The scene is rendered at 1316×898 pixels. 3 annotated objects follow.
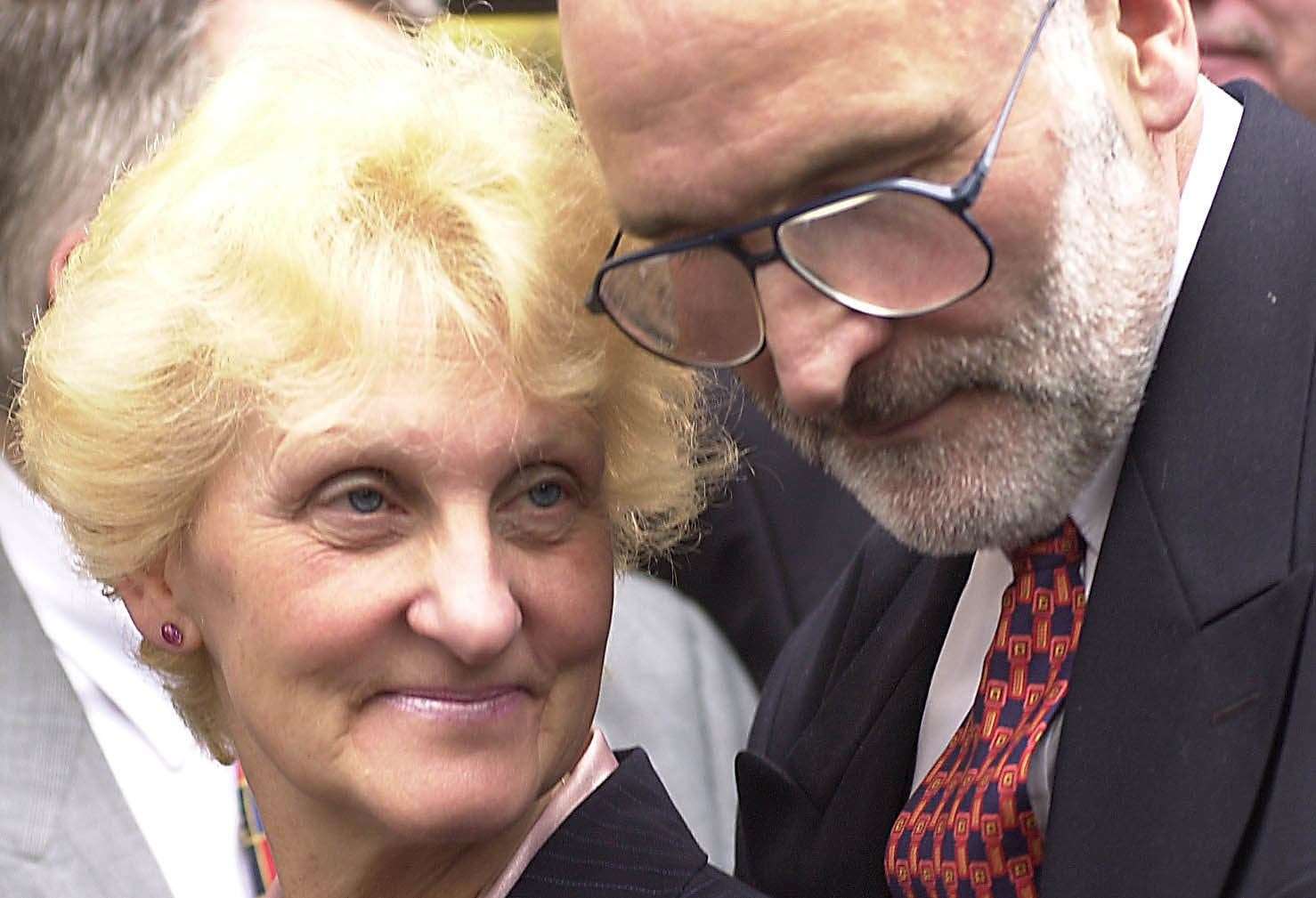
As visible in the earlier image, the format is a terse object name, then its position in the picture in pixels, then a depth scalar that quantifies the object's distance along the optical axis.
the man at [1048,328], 1.95
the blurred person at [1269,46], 3.38
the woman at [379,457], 2.07
